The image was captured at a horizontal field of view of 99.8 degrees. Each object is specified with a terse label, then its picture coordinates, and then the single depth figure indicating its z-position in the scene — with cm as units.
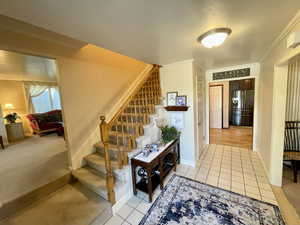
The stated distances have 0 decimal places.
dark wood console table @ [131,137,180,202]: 188
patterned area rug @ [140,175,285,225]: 157
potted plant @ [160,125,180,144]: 257
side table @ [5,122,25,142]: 475
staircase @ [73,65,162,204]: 181
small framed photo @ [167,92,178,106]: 293
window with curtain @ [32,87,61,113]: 620
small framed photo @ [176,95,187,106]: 279
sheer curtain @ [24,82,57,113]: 584
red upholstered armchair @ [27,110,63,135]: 518
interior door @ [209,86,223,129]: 595
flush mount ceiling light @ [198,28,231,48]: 141
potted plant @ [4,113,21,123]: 484
